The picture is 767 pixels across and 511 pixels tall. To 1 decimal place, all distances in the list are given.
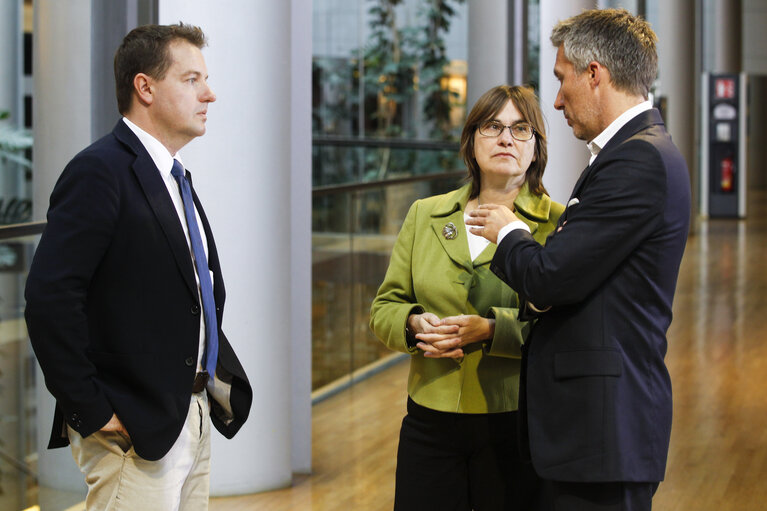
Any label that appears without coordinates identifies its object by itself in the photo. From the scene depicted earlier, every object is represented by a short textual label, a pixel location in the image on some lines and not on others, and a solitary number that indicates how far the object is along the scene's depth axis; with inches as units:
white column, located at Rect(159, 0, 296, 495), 161.9
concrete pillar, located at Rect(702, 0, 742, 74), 749.9
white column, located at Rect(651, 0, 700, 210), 591.8
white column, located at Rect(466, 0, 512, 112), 305.3
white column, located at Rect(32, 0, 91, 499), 153.3
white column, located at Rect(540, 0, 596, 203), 264.7
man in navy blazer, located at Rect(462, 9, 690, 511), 79.4
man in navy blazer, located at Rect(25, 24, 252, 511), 78.5
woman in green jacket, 98.9
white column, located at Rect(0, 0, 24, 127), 453.6
